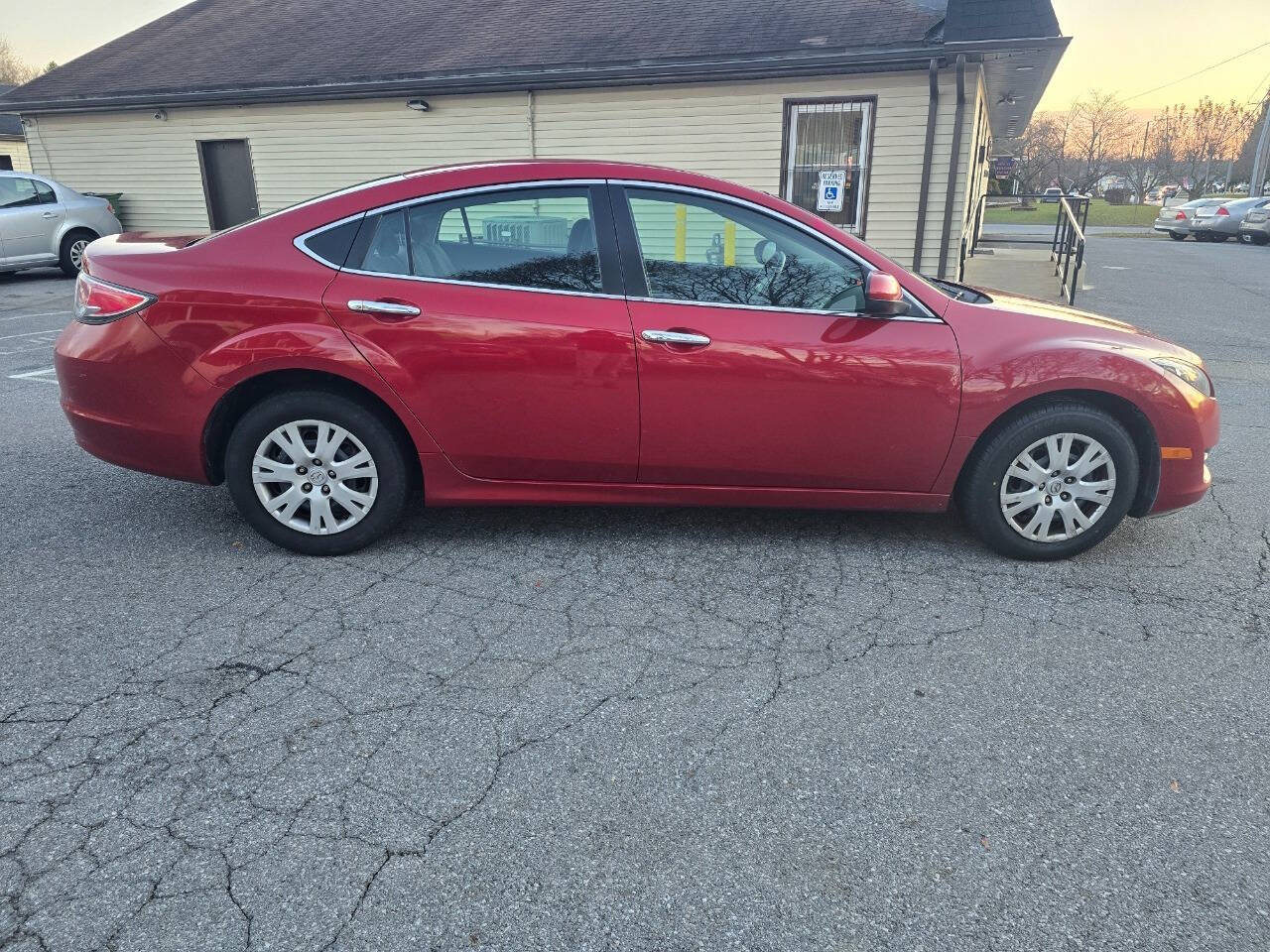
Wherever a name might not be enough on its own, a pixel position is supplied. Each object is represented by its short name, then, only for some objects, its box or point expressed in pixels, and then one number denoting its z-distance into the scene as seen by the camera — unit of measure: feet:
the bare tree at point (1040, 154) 175.60
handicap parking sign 38.88
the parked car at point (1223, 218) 83.15
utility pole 119.55
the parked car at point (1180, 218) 86.07
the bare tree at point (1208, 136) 198.90
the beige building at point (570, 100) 36.52
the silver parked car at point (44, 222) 42.75
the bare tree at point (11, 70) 205.46
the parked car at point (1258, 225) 81.46
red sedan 11.77
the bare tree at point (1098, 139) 208.13
